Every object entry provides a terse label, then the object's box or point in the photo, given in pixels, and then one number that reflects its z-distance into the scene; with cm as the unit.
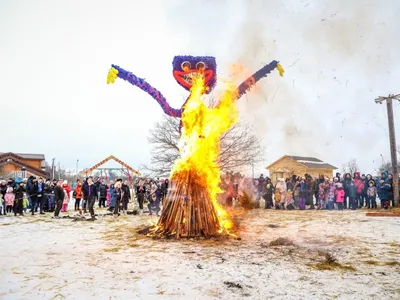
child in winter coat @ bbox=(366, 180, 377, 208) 1449
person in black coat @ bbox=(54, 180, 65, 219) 1288
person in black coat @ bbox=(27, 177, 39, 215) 1389
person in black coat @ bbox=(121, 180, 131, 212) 1448
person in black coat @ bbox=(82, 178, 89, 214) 1328
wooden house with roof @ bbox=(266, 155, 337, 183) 3487
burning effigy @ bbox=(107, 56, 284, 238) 798
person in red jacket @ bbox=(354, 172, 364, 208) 1484
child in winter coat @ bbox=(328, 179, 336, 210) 1511
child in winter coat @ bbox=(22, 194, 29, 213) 1531
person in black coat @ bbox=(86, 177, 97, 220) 1259
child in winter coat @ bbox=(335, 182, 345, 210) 1469
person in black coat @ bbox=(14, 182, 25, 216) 1347
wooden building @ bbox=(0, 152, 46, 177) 4209
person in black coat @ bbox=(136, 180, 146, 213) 1471
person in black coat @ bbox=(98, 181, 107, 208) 1933
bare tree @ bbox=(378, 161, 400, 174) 6402
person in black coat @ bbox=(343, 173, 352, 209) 1497
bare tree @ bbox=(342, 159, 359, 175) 6740
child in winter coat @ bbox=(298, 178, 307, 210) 1561
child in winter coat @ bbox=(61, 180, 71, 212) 1593
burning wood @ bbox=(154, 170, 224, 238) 787
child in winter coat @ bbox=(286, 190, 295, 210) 1597
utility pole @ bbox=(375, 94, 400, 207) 1486
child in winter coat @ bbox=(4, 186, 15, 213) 1374
